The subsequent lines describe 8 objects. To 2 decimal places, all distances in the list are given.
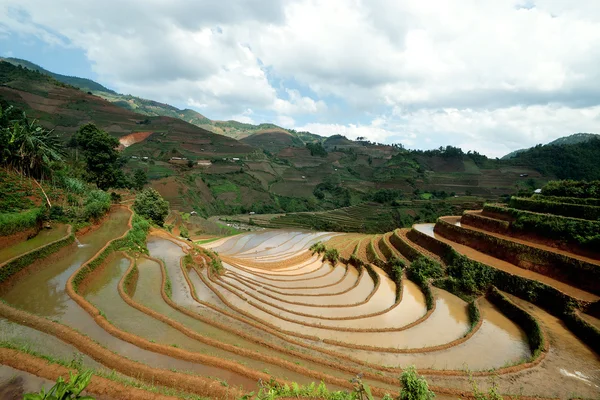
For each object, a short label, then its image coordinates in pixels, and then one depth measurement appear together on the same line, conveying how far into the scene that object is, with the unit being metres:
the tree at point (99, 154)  30.98
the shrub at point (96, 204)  20.55
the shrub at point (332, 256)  27.27
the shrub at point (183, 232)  34.47
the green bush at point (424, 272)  18.99
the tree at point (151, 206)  29.17
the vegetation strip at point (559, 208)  17.12
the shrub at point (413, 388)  6.38
